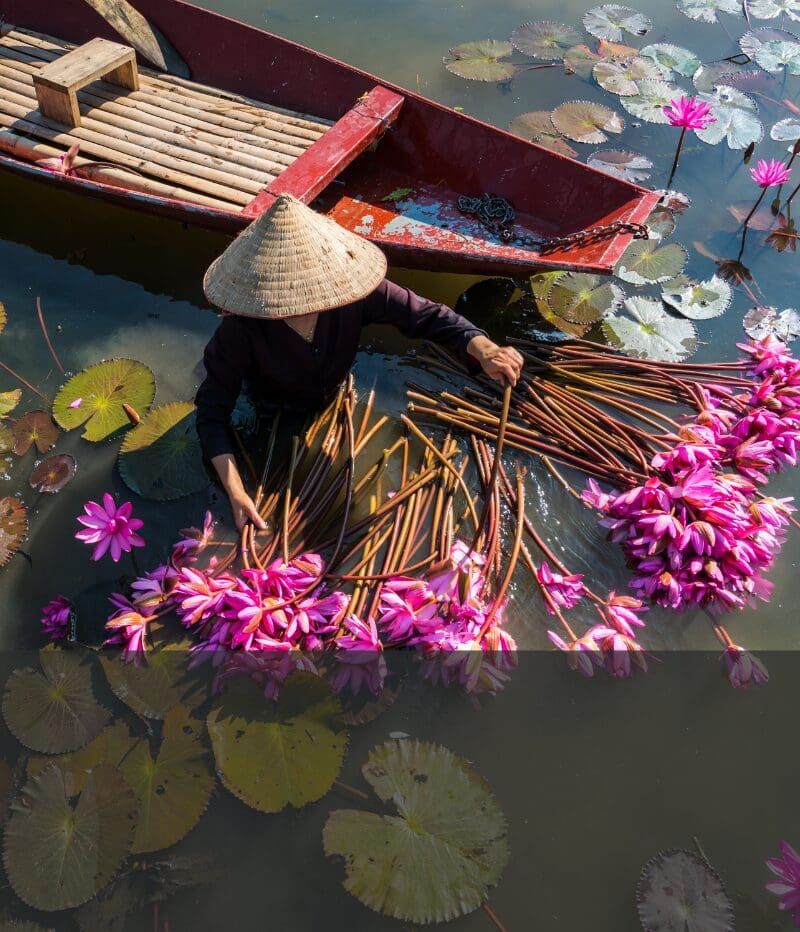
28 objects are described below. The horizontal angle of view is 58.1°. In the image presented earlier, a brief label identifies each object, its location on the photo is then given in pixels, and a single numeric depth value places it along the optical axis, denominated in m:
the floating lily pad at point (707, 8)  6.74
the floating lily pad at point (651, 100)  5.72
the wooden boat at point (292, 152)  4.05
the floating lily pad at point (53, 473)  3.56
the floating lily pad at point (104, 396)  3.74
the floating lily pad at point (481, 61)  6.14
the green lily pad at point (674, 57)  6.15
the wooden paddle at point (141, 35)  4.97
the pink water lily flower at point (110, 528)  2.94
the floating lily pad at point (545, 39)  6.34
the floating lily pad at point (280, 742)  2.62
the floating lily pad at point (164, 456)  3.47
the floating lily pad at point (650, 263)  4.54
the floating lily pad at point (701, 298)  4.36
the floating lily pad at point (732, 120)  5.53
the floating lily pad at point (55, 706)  2.78
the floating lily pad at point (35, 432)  3.71
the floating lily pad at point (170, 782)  2.57
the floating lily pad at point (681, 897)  2.45
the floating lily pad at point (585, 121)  5.54
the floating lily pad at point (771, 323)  4.32
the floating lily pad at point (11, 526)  3.33
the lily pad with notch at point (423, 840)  2.44
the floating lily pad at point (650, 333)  4.11
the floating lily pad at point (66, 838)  2.47
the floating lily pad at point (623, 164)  5.26
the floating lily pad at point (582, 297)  4.23
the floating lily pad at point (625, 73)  5.95
